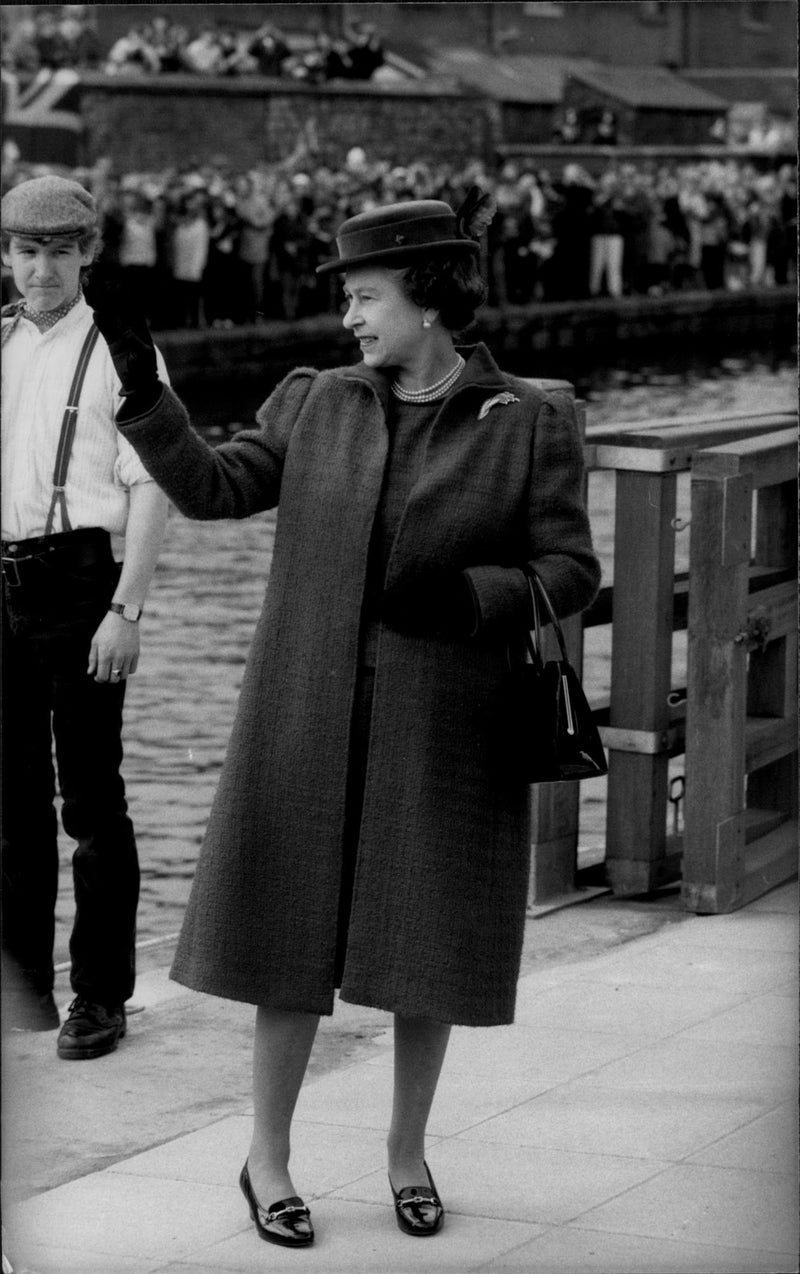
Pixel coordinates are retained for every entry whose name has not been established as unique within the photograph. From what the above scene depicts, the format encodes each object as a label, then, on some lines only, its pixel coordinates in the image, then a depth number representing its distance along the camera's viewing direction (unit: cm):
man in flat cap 455
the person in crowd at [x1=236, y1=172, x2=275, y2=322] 2888
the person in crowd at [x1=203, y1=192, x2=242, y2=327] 2848
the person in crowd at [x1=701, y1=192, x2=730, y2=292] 4134
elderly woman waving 359
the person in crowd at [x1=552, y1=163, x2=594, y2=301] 3734
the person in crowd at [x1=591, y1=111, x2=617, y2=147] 5050
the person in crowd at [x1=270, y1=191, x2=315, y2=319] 2938
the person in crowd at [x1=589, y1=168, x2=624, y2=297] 3781
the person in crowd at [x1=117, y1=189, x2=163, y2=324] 2703
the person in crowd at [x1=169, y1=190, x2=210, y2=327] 2783
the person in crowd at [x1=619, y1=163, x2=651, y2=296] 3878
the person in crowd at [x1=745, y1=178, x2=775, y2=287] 4262
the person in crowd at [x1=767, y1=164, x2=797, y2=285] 4328
